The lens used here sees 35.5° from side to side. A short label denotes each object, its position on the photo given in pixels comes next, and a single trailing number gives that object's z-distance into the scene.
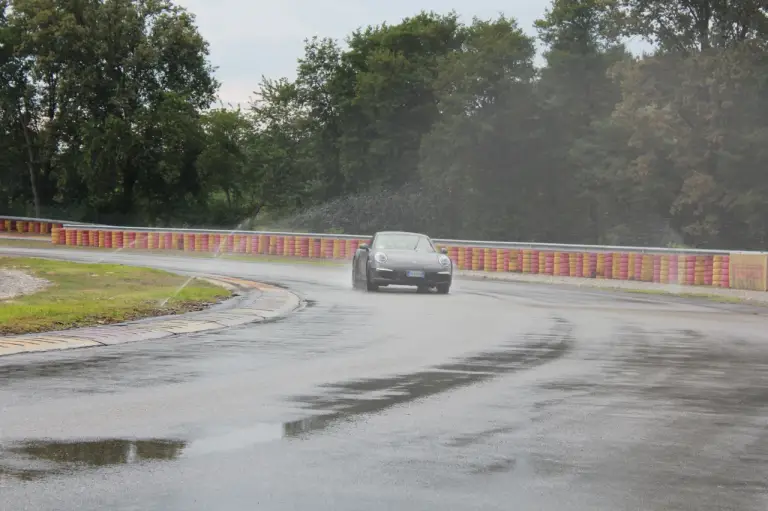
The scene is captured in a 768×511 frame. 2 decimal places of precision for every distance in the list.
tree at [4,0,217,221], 80.31
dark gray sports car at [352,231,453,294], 26.67
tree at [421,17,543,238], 76.12
